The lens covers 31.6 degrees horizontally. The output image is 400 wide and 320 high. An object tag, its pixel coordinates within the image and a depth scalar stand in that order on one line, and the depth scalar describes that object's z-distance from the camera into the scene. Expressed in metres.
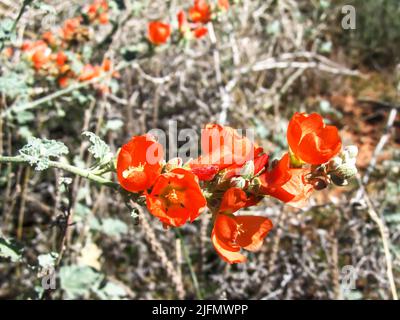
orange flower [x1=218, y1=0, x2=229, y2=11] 0.53
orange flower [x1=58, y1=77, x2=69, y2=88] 0.52
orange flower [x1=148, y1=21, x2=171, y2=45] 0.51
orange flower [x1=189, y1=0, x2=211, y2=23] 0.53
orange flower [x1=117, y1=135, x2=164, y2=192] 0.29
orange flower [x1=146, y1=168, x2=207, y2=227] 0.29
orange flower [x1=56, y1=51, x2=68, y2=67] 0.52
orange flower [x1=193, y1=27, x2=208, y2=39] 0.54
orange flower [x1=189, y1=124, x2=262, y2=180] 0.29
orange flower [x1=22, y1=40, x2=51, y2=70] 0.51
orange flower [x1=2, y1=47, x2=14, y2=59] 0.55
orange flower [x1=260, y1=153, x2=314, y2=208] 0.29
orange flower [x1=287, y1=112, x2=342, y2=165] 0.29
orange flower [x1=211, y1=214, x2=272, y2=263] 0.30
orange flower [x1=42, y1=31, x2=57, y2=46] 0.56
